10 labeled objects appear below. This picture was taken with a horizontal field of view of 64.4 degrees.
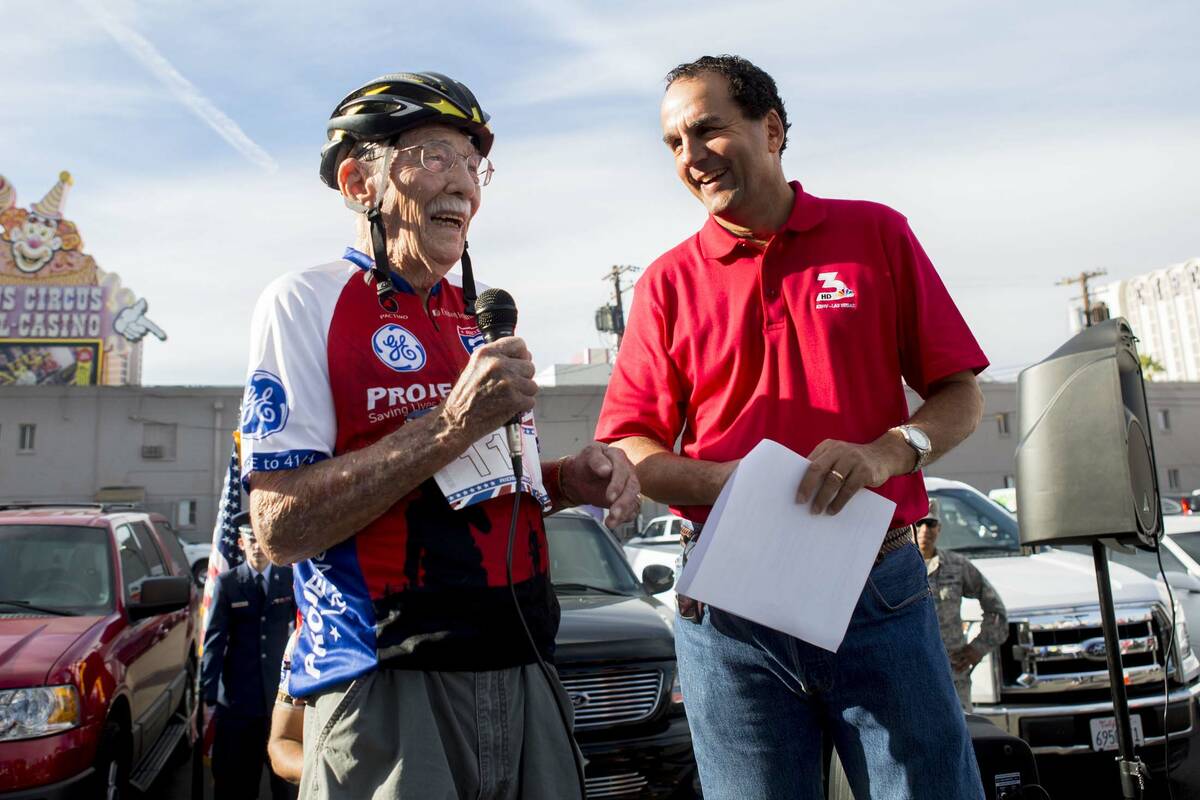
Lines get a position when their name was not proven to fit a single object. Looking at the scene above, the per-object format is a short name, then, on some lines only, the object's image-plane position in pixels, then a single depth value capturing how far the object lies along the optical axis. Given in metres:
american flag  6.17
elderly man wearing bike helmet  1.66
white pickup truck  5.75
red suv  4.35
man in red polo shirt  2.04
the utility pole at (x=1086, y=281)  48.16
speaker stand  3.00
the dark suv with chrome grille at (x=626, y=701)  5.07
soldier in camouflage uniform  5.71
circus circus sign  42.91
